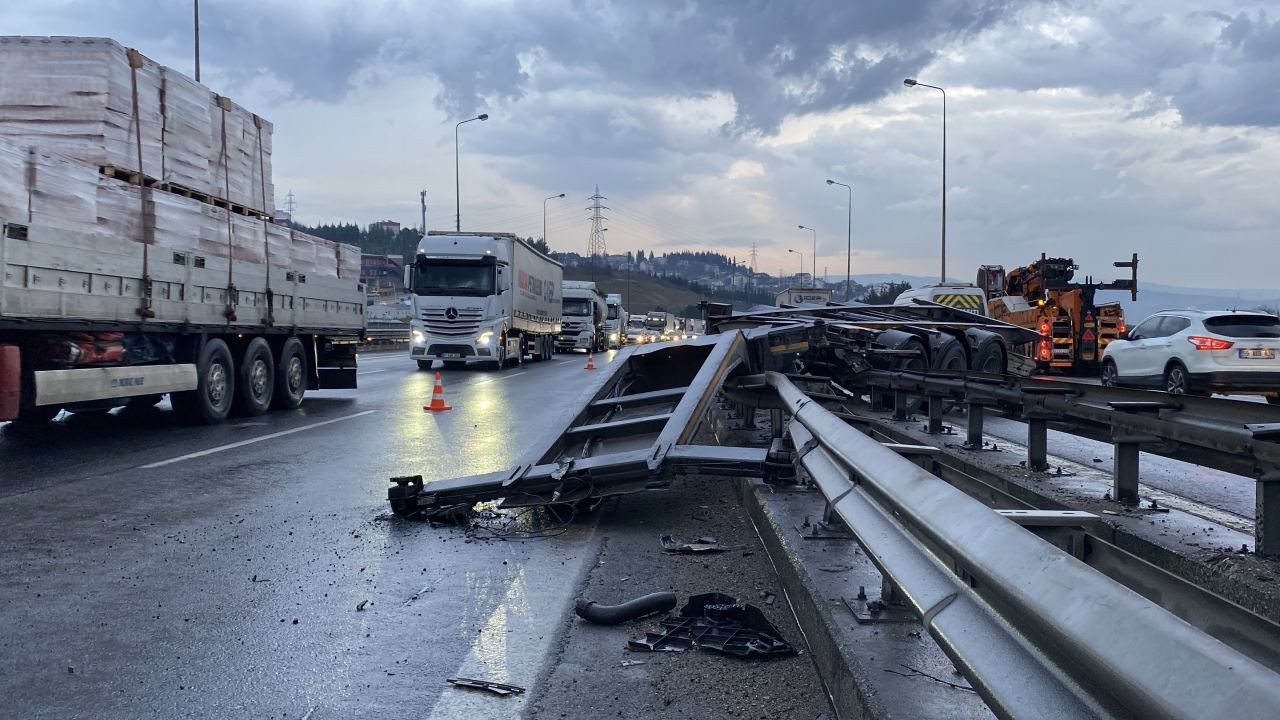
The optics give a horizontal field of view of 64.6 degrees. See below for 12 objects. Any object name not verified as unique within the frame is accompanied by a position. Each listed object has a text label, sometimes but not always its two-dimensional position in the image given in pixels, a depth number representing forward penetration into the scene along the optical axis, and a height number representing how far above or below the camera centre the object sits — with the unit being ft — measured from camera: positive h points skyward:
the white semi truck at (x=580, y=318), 159.63 +0.36
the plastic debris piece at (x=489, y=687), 12.32 -4.53
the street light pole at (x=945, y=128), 131.44 +26.80
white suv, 52.65 -1.67
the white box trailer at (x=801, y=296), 158.20 +4.03
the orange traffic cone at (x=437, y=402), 51.03 -4.21
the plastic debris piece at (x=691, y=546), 19.75 -4.47
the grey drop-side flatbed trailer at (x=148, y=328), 31.19 -0.35
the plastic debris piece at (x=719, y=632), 13.57 -4.39
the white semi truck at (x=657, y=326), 239.09 -1.32
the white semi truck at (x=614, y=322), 200.03 -0.32
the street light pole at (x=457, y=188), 181.88 +25.12
